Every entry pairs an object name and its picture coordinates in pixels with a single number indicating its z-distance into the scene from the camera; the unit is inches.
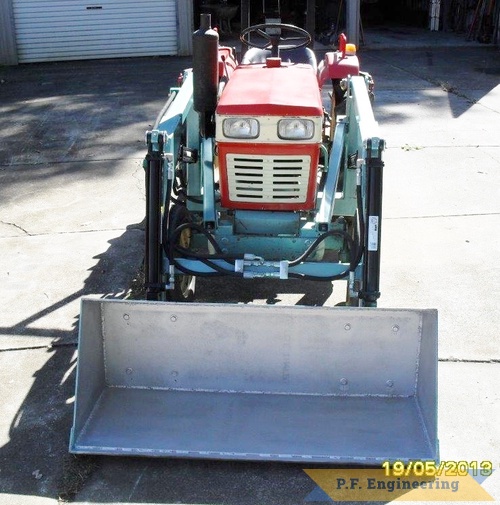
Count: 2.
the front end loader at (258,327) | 137.9
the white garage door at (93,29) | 519.8
